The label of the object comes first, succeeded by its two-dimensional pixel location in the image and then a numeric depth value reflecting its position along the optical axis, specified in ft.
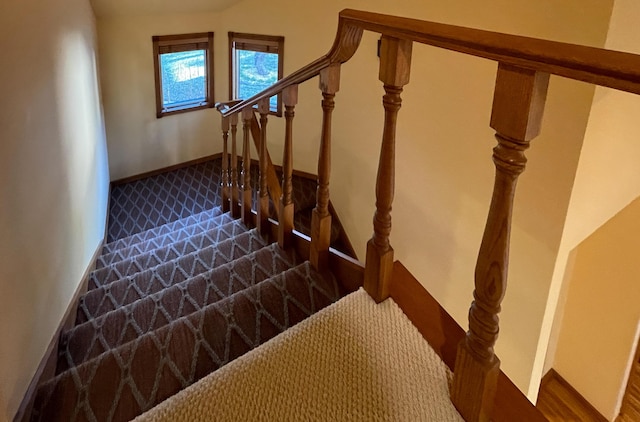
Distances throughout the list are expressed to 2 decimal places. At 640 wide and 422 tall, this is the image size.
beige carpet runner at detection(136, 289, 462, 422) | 4.32
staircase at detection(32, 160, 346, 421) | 5.52
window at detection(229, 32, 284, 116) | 17.37
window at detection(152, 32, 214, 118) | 17.90
